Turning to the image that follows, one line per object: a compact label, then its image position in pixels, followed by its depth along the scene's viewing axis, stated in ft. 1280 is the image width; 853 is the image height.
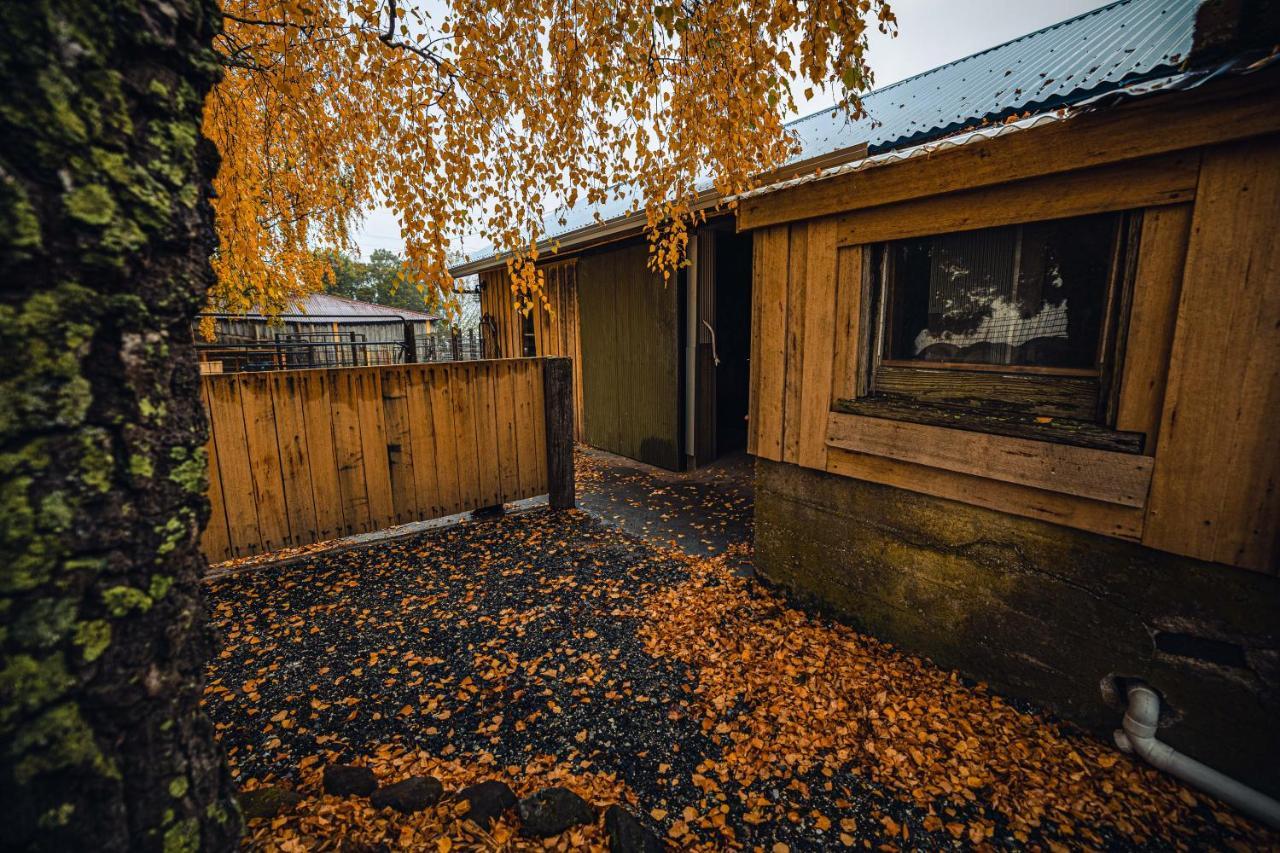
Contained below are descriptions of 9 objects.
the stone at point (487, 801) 6.46
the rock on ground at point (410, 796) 6.46
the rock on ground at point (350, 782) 6.91
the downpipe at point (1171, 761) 6.81
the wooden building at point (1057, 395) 6.69
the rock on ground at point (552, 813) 6.41
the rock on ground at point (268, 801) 6.07
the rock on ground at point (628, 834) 6.29
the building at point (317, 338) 29.65
